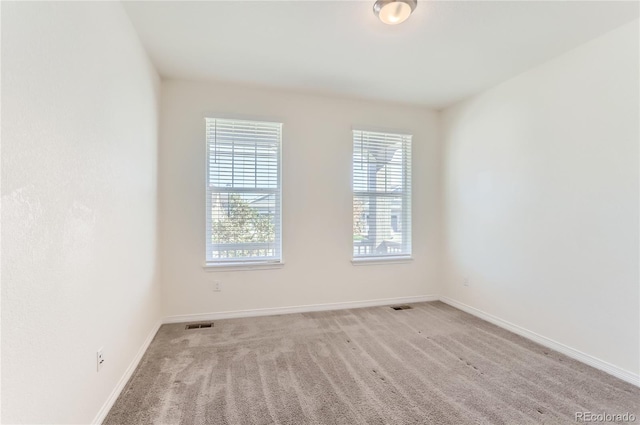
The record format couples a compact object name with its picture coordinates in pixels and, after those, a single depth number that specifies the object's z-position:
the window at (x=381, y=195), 3.74
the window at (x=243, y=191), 3.27
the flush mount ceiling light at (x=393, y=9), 1.89
